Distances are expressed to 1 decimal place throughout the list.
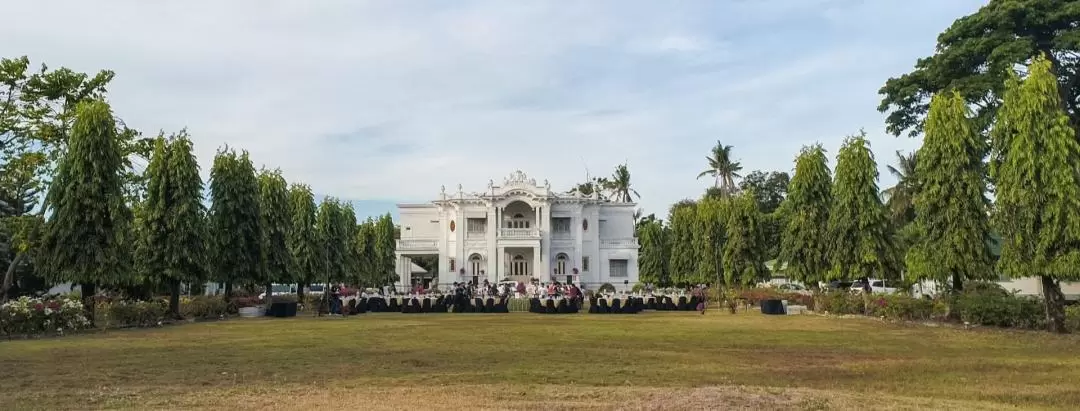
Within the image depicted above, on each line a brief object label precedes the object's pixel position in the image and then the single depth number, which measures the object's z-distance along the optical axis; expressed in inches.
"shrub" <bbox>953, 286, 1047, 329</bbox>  828.6
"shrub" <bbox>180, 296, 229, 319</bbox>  1102.4
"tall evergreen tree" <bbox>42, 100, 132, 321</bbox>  902.4
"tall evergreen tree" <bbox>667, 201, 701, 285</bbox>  2018.9
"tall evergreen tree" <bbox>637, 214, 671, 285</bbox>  2389.3
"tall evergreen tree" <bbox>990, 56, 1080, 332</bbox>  782.5
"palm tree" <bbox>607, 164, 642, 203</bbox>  3627.5
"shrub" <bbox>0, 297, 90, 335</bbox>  763.4
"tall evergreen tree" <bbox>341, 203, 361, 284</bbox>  1819.0
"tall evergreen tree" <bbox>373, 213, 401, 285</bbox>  2427.4
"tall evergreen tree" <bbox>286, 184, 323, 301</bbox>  1489.9
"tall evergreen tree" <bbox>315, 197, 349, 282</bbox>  1536.7
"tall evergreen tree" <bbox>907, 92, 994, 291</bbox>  905.5
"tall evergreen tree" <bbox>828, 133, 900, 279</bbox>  1130.7
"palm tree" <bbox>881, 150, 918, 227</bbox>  1991.9
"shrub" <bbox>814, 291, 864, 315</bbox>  1114.7
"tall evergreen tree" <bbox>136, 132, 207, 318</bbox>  1070.4
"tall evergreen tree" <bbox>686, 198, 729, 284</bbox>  1701.5
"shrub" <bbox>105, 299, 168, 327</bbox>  901.5
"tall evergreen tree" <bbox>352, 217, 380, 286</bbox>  2078.0
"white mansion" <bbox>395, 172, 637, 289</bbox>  2404.0
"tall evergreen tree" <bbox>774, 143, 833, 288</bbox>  1242.0
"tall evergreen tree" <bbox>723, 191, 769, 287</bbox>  1563.7
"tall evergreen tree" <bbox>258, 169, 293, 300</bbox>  1286.9
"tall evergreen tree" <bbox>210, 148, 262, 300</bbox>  1203.9
